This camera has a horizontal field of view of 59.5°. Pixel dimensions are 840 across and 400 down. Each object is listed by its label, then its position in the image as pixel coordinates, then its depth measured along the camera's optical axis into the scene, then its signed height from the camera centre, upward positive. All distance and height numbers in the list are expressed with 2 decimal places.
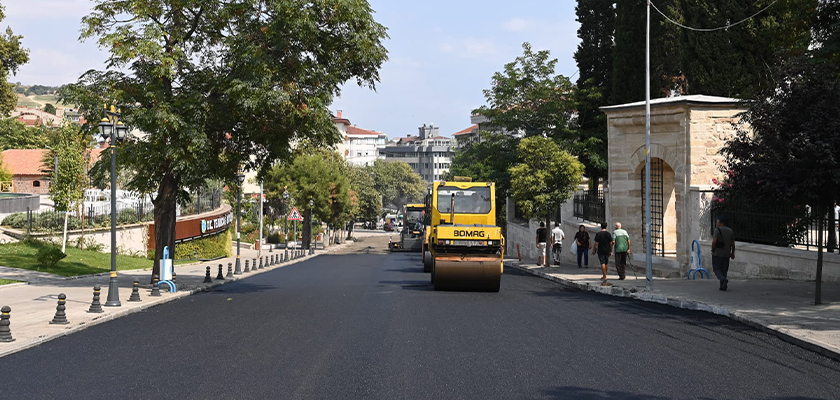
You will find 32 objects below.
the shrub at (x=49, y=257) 27.39 -1.60
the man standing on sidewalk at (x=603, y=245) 22.75 -0.80
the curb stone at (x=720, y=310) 10.73 -1.87
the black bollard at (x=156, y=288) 20.42 -2.06
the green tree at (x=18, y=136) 82.50 +8.97
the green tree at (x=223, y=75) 20.27 +4.10
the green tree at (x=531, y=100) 40.16 +6.60
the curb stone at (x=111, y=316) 12.24 -2.18
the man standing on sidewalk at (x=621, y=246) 23.33 -0.83
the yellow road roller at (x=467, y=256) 20.19 -1.05
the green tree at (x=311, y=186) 65.44 +2.81
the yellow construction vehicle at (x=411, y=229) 61.80 -1.01
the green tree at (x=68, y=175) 32.81 +1.83
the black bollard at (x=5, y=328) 12.07 -1.88
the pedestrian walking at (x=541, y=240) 33.81 -0.97
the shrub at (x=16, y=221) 36.41 -0.36
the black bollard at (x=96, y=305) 16.12 -1.99
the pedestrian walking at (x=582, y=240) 30.14 -0.85
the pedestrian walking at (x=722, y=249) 17.92 -0.70
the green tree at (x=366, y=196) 102.19 +2.96
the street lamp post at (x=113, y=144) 17.55 +1.78
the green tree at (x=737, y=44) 24.53 +6.22
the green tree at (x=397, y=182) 135.25 +6.67
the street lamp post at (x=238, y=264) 28.91 -2.15
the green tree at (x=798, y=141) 14.37 +1.61
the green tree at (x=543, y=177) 31.50 +1.80
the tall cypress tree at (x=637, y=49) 34.47 +8.25
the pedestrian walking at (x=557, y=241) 32.97 -0.99
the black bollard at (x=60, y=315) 14.16 -1.94
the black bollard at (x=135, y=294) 18.84 -2.03
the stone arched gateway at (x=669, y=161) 24.06 +2.10
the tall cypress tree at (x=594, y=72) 39.72 +8.41
